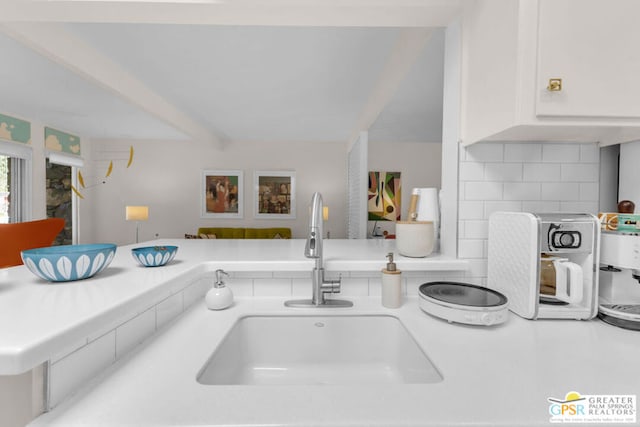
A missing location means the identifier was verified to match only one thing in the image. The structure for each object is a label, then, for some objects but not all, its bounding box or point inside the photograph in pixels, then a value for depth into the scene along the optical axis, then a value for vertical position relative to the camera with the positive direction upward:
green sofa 5.23 -0.39
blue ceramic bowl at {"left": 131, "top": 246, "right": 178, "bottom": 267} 0.96 -0.15
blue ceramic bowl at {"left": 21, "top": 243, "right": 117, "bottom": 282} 0.74 -0.14
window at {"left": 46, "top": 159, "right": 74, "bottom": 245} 4.71 +0.16
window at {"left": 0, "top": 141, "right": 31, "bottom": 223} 4.03 +0.32
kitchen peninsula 0.50 -0.32
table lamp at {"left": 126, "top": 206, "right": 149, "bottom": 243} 4.72 -0.08
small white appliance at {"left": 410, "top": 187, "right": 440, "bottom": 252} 1.31 +0.02
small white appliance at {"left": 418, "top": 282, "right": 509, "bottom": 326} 0.84 -0.26
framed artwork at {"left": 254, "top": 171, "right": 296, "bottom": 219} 5.56 +0.28
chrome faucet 1.00 -0.20
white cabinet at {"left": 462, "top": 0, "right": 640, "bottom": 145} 0.84 +0.41
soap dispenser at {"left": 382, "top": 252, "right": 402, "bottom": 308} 1.02 -0.24
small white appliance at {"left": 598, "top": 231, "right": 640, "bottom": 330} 0.86 -0.20
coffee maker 0.89 -0.14
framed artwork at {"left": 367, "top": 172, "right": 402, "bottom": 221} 5.36 +0.26
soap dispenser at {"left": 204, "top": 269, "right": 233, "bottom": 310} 0.98 -0.28
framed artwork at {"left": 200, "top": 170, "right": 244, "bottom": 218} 5.55 +0.31
